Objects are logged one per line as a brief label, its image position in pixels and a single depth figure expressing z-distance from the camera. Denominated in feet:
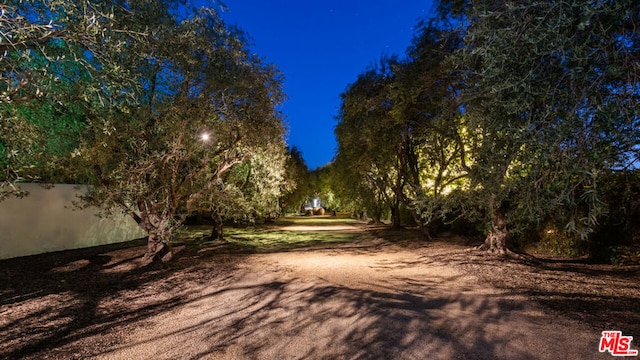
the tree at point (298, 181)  132.77
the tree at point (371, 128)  46.70
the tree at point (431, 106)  35.55
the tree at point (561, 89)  14.42
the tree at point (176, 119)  30.66
